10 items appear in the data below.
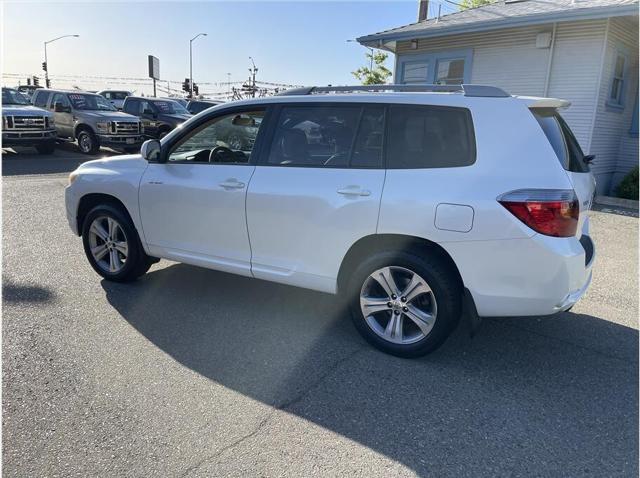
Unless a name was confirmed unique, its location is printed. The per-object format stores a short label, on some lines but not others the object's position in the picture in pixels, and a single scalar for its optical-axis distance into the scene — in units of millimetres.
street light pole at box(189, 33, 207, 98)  46147
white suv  3059
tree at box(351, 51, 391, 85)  33562
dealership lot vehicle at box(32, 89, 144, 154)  15445
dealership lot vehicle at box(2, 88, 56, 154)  13875
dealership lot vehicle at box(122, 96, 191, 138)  17234
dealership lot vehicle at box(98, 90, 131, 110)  28066
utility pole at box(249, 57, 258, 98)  56419
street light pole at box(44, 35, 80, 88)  49844
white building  10141
